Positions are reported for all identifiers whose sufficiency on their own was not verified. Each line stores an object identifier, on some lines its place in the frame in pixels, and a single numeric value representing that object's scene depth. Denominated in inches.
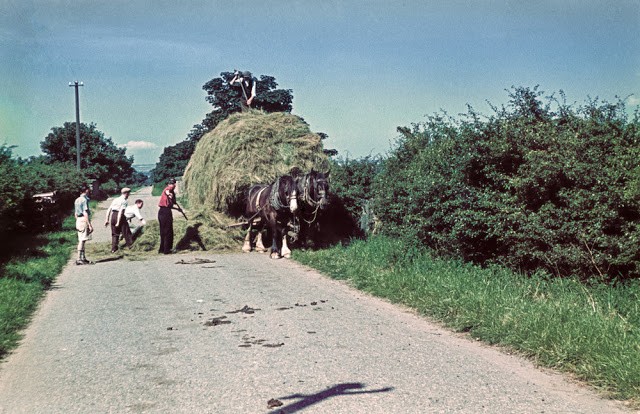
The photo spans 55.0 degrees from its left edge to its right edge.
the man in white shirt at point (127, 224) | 609.4
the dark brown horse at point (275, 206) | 538.0
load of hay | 592.7
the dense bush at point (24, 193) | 614.9
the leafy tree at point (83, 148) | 2066.4
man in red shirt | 578.2
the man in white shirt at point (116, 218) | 596.7
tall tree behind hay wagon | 1612.2
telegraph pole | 1871.3
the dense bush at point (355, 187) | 613.3
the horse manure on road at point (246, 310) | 320.2
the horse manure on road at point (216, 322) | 293.3
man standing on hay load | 674.8
